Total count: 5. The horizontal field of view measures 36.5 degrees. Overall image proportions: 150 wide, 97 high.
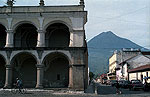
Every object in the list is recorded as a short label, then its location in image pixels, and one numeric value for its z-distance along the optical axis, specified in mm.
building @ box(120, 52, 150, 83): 50781
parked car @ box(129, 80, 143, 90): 29897
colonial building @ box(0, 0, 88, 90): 26439
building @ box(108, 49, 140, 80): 68562
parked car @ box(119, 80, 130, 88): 35719
